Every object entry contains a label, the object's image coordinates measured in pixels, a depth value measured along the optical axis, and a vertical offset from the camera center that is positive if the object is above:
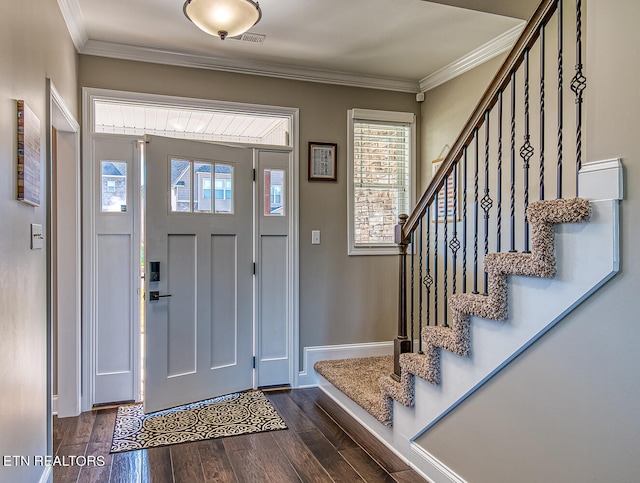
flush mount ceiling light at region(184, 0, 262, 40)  2.40 +1.19
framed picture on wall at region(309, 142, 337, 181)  3.93 +0.65
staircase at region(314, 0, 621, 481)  1.61 -0.12
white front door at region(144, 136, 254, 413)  3.31 -0.26
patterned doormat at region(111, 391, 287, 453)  2.89 -1.25
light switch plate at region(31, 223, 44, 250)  2.02 +0.00
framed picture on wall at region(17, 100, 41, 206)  1.81 +0.34
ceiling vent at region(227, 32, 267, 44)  3.23 +1.41
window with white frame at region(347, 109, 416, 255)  4.07 +0.56
